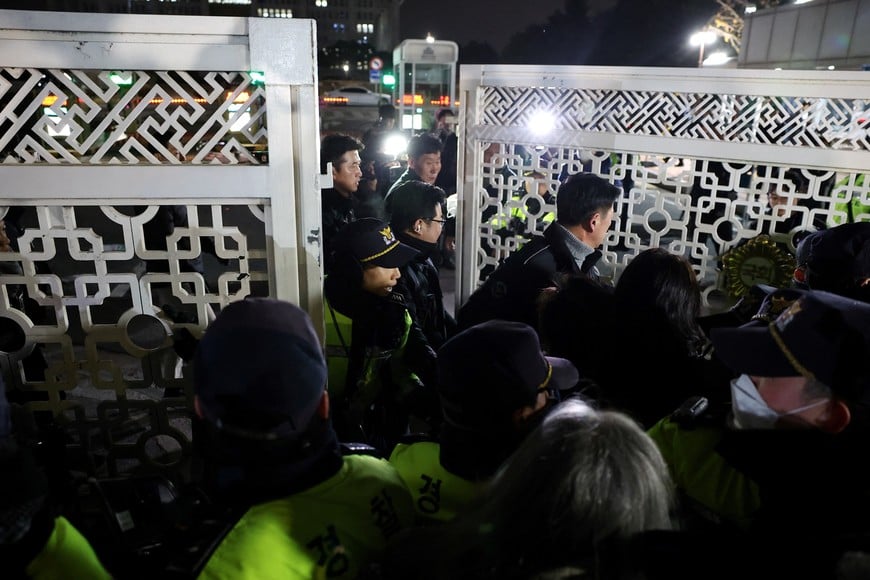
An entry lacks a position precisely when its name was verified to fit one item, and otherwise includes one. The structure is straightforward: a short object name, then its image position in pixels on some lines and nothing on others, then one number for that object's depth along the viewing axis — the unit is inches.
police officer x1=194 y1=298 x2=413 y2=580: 51.7
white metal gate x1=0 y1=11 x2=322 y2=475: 84.0
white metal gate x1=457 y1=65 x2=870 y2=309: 137.9
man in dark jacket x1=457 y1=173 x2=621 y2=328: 128.0
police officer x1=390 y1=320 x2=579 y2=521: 63.3
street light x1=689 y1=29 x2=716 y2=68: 599.2
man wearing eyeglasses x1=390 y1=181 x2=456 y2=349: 134.6
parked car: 972.8
